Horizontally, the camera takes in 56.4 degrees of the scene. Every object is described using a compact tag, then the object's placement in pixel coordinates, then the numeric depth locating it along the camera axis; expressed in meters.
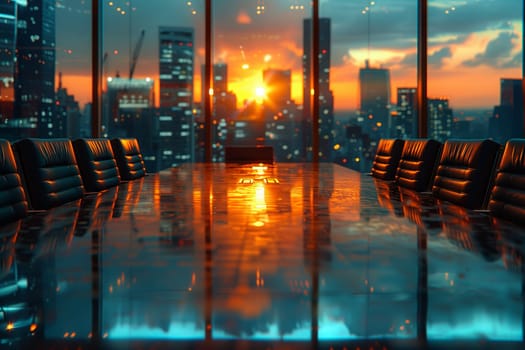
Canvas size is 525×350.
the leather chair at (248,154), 6.32
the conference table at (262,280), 0.74
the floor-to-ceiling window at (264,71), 7.57
